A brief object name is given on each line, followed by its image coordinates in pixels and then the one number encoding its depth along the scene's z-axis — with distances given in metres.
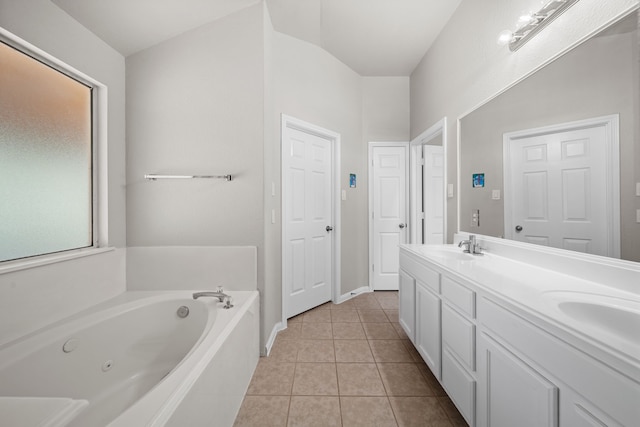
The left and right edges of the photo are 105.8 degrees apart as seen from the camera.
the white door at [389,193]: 3.15
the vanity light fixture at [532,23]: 1.14
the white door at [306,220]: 2.39
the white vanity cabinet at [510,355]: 0.60
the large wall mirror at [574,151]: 0.94
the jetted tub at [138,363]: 0.75
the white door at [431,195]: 3.07
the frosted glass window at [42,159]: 1.18
